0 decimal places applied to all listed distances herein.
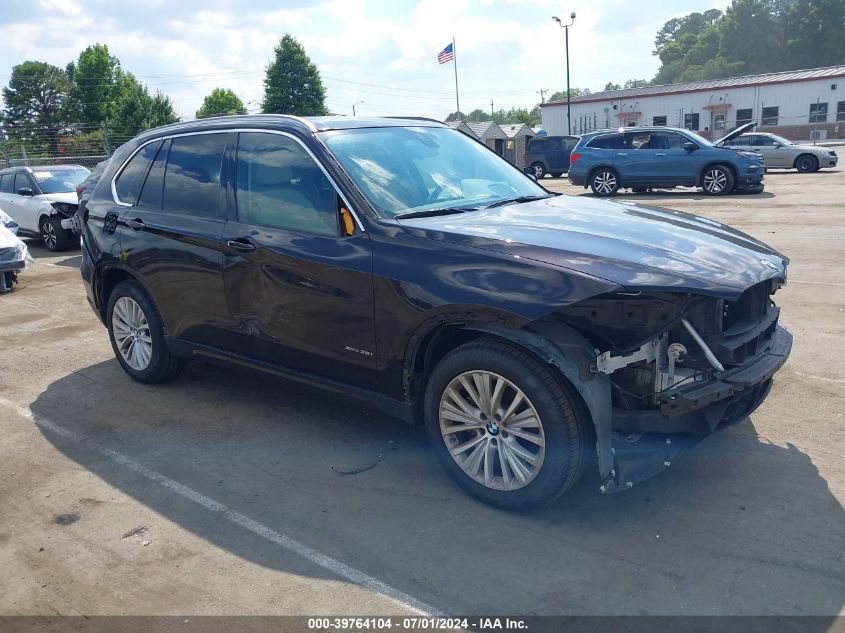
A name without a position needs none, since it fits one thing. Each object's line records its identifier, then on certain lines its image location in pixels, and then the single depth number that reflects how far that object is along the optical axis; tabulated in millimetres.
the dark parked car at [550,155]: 32594
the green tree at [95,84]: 73188
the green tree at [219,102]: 84812
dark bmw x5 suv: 3463
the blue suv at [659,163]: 18500
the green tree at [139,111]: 51353
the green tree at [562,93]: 147450
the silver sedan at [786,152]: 25672
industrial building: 52125
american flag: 44816
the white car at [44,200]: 14203
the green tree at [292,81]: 64188
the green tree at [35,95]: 79438
